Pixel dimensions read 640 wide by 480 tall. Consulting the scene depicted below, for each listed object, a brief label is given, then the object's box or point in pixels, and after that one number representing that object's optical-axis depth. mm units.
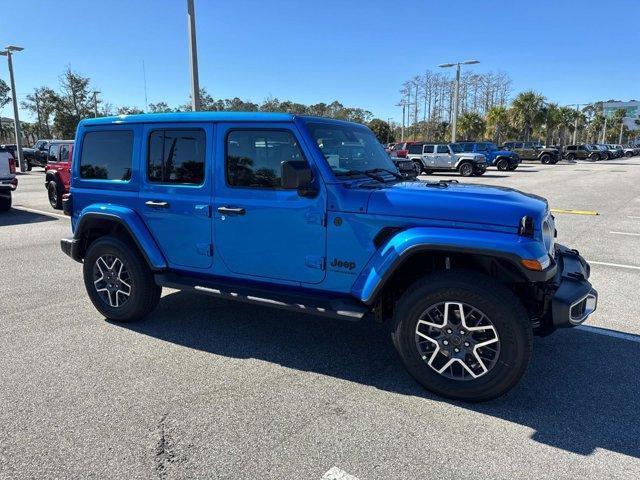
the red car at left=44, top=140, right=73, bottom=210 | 12672
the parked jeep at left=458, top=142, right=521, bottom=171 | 29714
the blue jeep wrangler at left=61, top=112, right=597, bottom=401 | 3127
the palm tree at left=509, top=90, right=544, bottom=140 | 57188
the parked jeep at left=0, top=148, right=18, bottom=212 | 12346
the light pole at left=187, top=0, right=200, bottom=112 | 11203
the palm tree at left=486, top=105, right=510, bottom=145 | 59812
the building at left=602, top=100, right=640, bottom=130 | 123775
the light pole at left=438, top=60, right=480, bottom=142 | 32562
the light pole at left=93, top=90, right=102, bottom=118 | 48812
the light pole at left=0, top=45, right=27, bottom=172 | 28094
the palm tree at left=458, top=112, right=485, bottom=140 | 63844
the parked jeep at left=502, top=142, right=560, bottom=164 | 41081
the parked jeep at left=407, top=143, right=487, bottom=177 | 25781
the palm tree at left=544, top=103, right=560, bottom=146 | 58375
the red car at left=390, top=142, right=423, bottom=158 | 29145
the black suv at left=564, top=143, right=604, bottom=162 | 49688
